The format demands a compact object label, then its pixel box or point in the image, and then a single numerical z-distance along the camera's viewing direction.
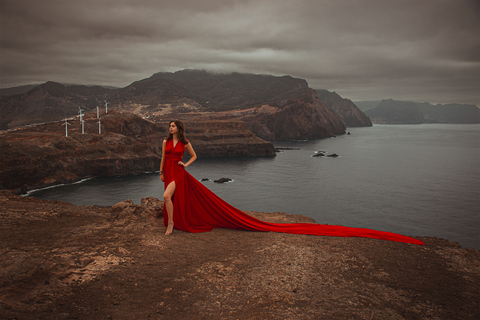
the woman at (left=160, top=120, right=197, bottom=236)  8.35
